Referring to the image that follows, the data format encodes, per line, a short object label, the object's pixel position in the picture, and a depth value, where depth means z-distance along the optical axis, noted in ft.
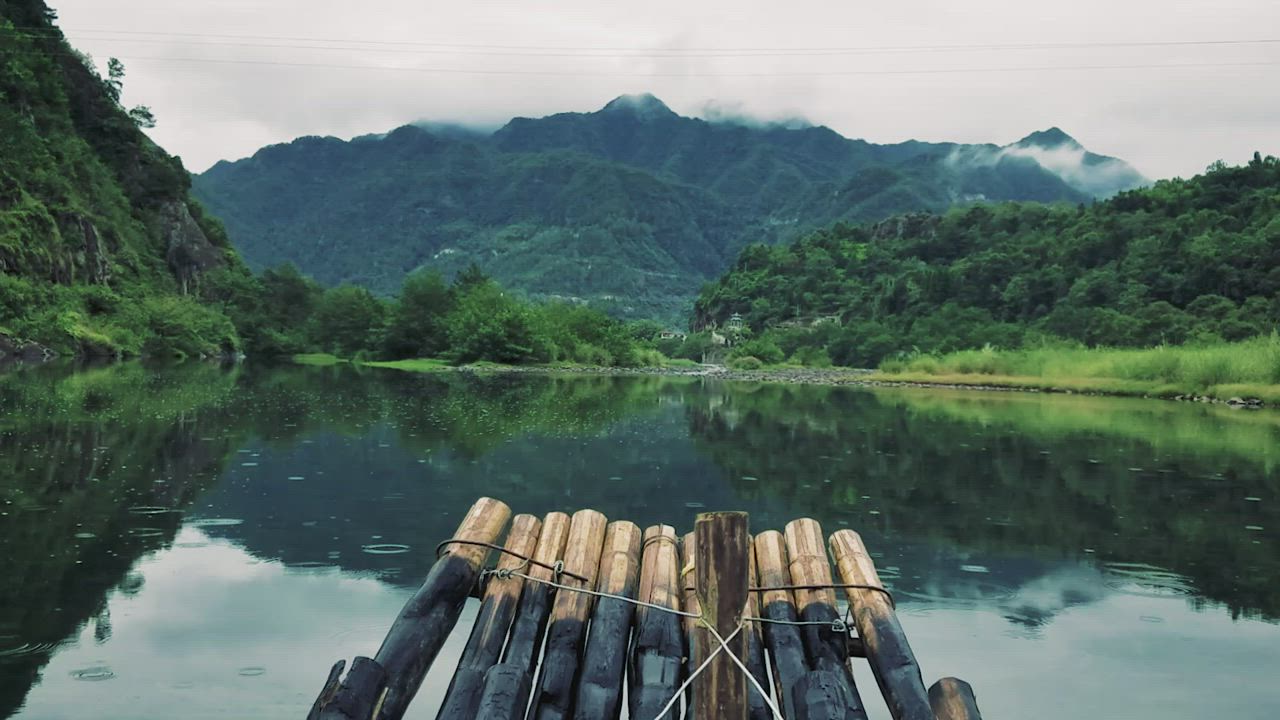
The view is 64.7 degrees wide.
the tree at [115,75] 274.77
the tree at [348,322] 271.90
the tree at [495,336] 227.40
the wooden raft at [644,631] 15.01
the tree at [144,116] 278.26
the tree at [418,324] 254.68
